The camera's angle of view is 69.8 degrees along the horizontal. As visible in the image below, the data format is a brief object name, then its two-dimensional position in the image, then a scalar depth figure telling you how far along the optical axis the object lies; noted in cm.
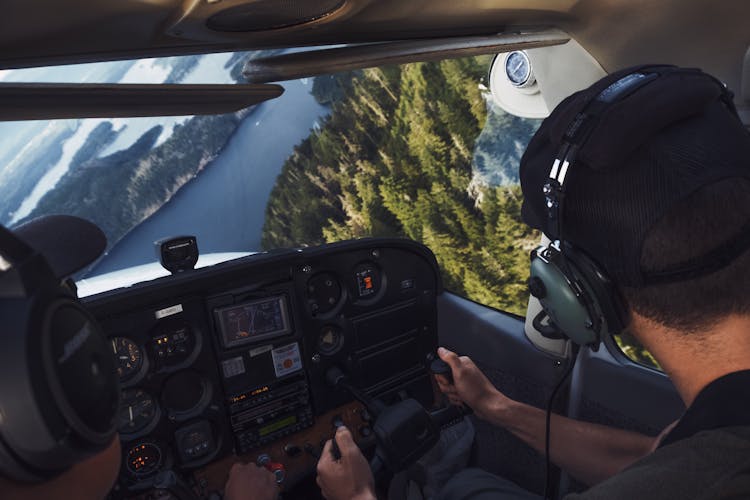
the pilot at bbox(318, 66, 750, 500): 82
